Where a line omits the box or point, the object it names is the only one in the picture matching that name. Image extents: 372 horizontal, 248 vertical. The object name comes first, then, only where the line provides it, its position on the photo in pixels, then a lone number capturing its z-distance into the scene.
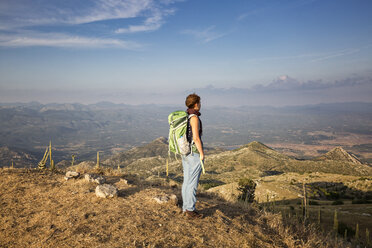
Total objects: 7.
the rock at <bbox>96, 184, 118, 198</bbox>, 7.37
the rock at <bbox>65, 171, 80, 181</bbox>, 9.74
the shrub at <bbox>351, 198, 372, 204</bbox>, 23.52
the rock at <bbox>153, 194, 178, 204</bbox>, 7.16
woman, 5.58
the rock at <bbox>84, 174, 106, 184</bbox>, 9.23
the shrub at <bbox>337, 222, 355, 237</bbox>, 12.20
